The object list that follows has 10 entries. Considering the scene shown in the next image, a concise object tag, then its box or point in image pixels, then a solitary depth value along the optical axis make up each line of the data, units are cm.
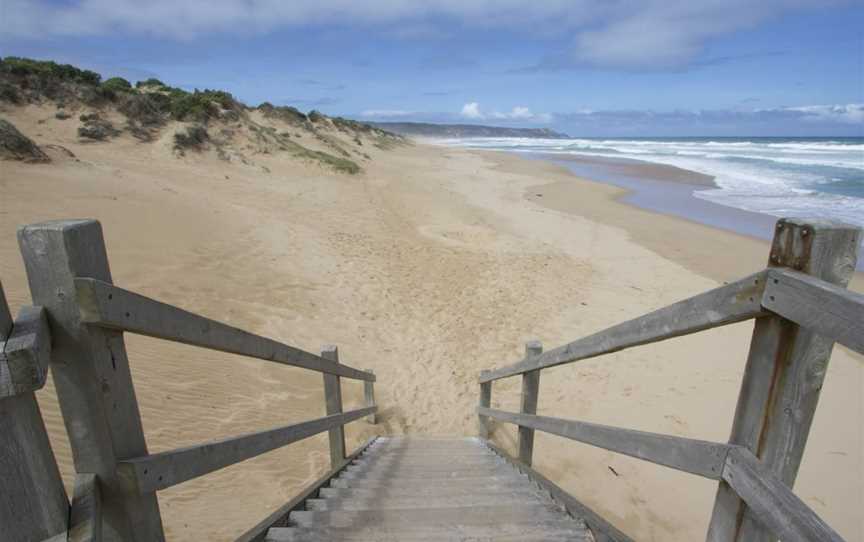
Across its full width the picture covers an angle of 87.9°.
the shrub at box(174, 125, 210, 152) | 1775
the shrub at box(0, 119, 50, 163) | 1110
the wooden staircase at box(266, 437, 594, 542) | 212
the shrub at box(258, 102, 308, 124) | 3002
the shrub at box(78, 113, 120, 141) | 1644
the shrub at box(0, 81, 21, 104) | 1580
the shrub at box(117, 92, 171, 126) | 1842
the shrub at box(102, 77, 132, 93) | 1891
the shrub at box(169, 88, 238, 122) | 2020
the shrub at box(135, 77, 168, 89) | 2718
